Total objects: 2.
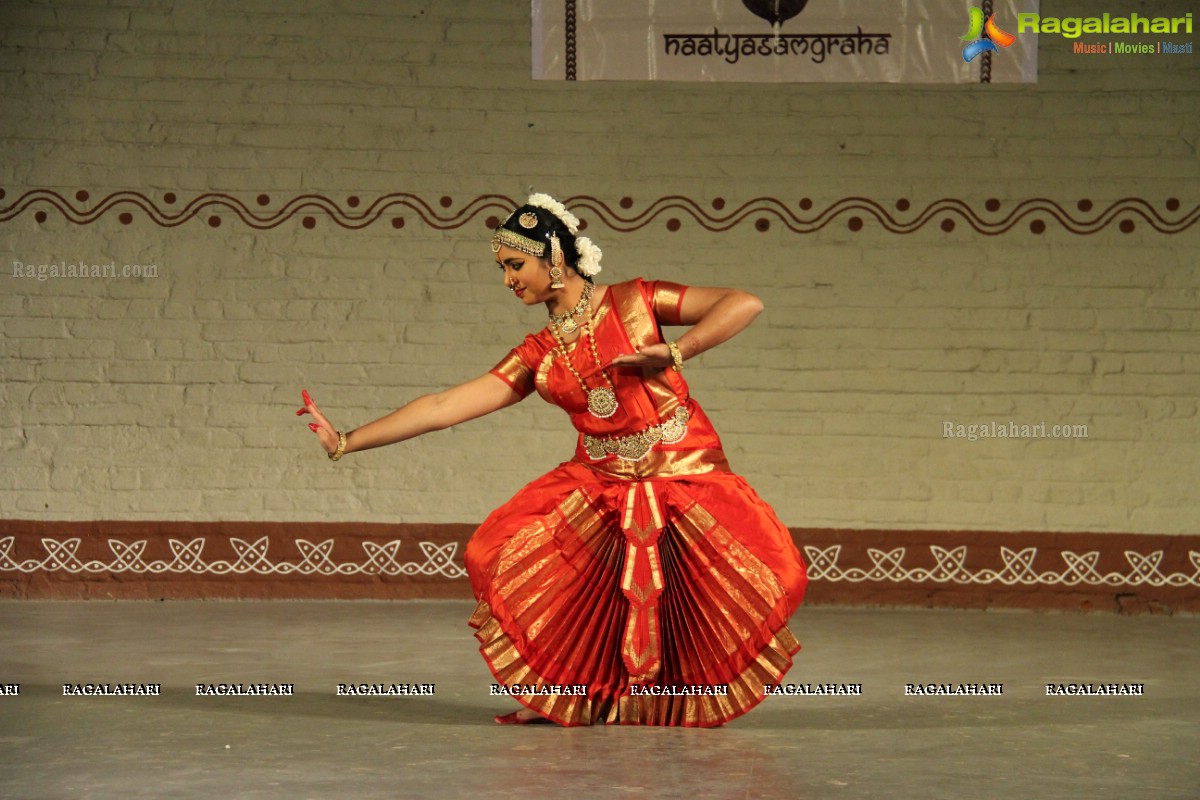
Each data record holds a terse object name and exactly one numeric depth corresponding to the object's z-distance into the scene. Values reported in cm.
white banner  1281
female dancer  761
